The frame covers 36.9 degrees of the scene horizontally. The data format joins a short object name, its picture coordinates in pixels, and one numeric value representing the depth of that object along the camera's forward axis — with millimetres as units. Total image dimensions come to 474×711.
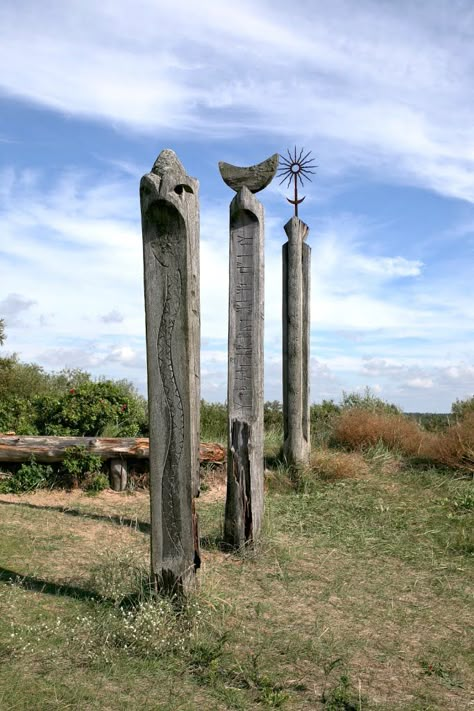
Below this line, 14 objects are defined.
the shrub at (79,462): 9680
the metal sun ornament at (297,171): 10055
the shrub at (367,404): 14695
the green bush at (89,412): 10891
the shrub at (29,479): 9711
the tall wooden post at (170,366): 4801
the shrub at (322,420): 12302
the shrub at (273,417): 14824
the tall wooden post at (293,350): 10133
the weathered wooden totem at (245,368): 6727
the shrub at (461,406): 14561
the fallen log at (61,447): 9773
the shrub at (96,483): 9695
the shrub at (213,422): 12672
